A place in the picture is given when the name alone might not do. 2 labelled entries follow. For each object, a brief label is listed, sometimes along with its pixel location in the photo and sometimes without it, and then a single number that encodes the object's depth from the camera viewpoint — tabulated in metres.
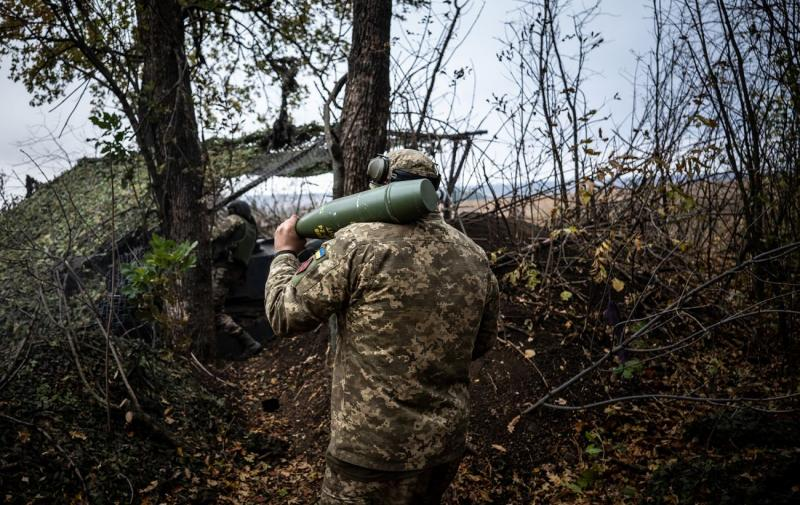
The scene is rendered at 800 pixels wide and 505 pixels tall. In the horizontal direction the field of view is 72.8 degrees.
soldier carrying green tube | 2.12
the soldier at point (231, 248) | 7.71
